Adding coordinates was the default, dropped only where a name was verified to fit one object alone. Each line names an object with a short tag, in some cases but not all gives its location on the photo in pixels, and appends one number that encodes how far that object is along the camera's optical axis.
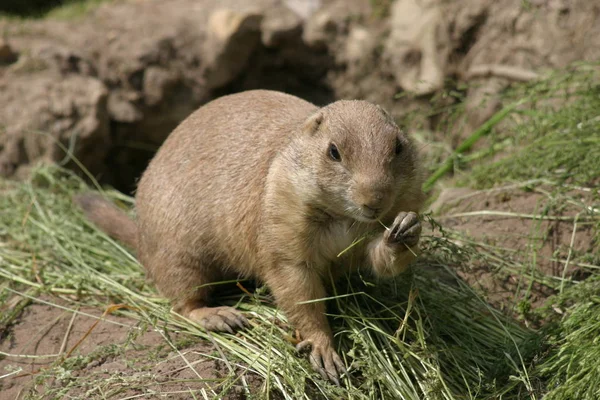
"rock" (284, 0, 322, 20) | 17.47
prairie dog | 7.47
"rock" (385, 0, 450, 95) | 16.11
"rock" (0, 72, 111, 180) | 14.41
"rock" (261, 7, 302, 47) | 17.16
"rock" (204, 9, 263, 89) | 16.66
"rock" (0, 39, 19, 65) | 15.52
